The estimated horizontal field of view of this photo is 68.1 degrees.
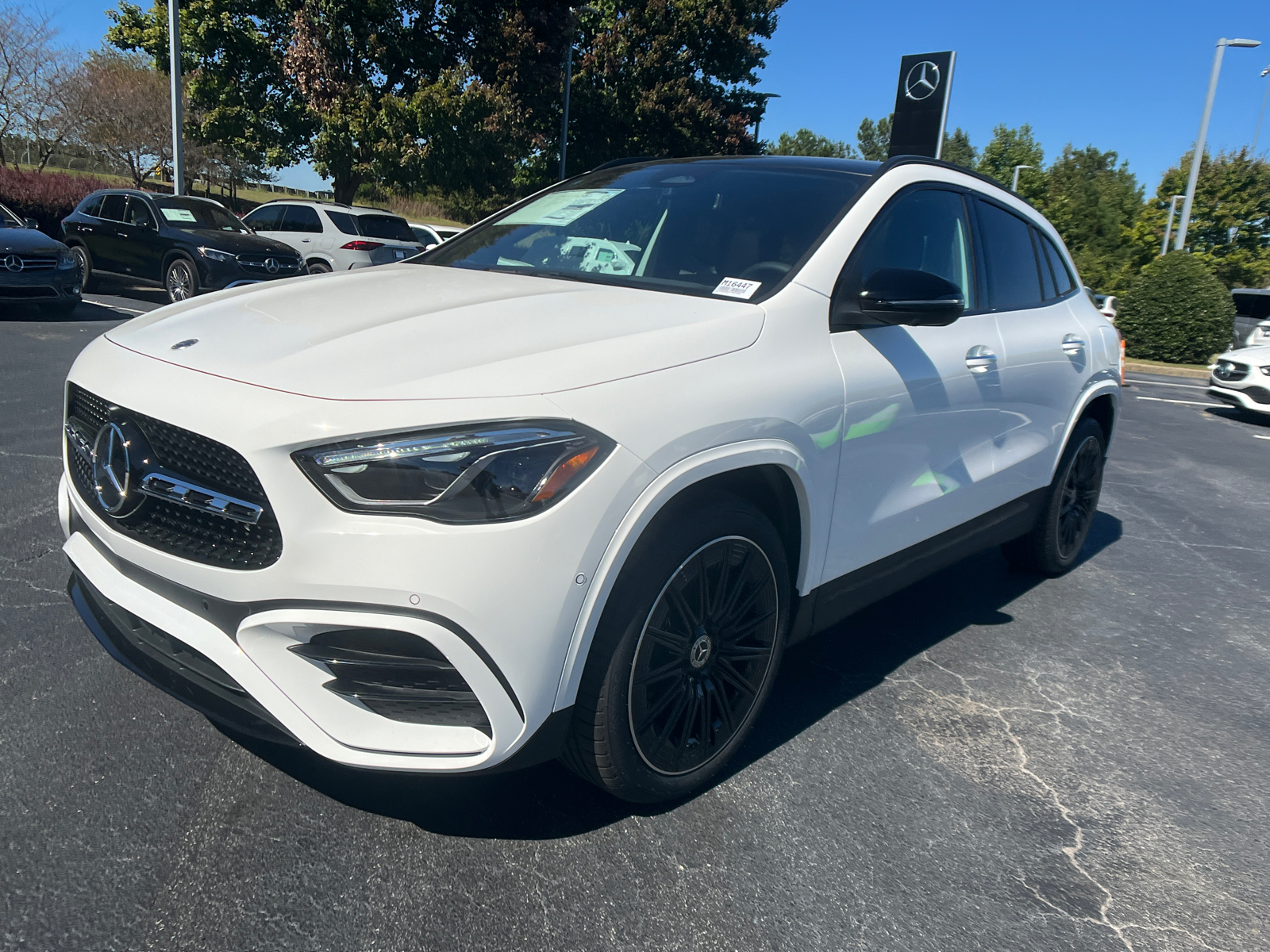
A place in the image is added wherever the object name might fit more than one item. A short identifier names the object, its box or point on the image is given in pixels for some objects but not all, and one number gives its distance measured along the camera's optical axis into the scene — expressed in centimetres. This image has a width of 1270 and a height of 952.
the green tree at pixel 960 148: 11319
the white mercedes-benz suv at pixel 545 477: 189
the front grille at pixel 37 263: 1044
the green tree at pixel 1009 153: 7125
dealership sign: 1341
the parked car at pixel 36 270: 1030
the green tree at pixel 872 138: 12662
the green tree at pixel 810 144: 11188
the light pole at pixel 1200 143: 1919
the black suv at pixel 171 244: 1246
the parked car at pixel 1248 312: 1833
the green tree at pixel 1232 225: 2839
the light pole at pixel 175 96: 1695
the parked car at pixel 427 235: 1725
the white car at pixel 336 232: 1437
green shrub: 1786
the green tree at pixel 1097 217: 3872
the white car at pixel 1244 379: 1109
